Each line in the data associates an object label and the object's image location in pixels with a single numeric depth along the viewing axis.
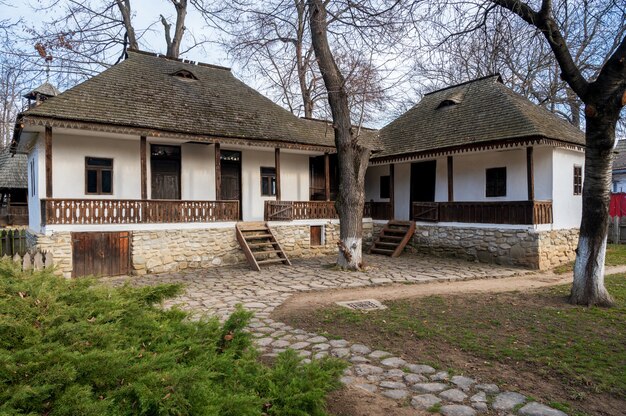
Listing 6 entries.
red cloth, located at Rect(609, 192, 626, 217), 17.75
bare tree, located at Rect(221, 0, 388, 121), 10.95
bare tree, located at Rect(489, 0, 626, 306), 6.81
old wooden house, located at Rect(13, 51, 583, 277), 11.20
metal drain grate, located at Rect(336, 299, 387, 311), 7.10
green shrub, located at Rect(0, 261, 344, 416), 1.84
